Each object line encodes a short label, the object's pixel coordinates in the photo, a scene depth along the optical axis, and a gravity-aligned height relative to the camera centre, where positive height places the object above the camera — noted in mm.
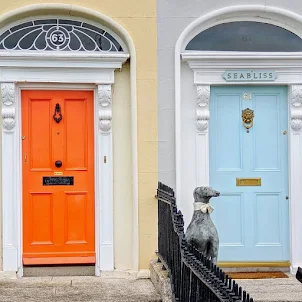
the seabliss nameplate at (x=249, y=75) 8328 +961
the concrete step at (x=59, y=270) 8164 -1317
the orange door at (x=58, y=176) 8227 -217
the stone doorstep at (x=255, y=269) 8398 -1358
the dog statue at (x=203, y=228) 6520 -670
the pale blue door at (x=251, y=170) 8430 -168
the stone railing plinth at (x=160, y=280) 6893 -1272
